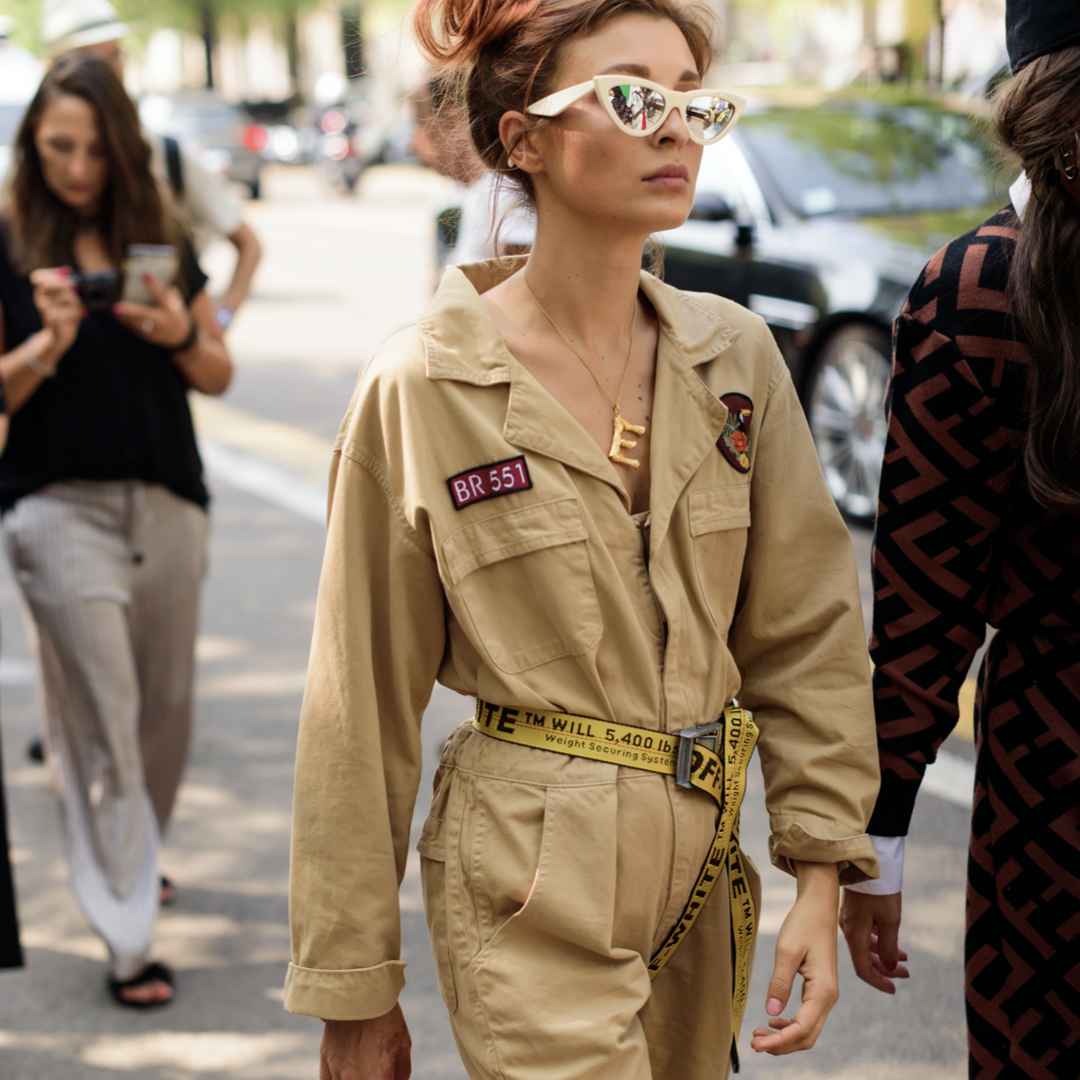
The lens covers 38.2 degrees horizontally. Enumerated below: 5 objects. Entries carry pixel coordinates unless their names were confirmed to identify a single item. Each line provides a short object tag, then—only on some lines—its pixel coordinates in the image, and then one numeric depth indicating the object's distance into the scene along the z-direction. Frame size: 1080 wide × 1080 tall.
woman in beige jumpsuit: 1.85
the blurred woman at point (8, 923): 3.31
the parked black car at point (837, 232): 7.30
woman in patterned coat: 1.93
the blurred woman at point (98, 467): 3.78
